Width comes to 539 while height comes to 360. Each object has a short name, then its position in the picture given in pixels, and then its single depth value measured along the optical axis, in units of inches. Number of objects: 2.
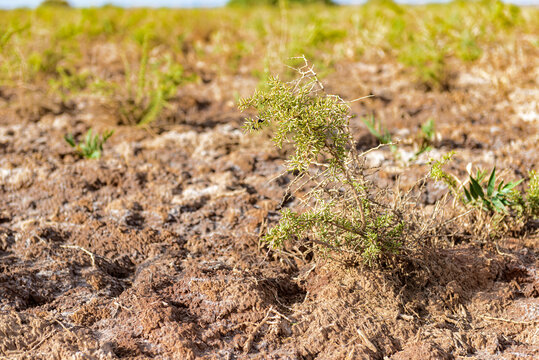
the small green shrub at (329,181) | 70.3
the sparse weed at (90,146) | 131.6
